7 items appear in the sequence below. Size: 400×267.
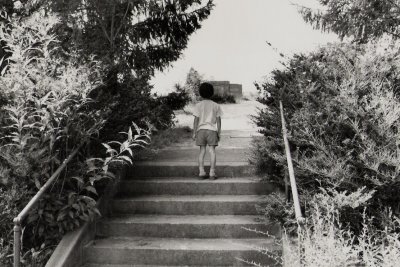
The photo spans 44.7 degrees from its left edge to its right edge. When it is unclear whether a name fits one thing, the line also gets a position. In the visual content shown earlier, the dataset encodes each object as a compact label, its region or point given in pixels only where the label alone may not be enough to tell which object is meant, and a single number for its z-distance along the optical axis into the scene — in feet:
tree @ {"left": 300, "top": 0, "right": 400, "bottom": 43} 44.50
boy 23.49
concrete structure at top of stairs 60.80
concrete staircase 17.88
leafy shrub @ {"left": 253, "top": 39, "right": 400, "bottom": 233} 16.87
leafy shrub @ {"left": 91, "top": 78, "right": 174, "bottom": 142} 20.81
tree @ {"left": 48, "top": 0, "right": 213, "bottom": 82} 33.01
